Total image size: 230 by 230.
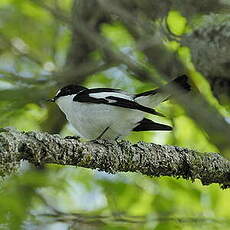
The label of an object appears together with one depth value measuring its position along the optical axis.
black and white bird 6.63
